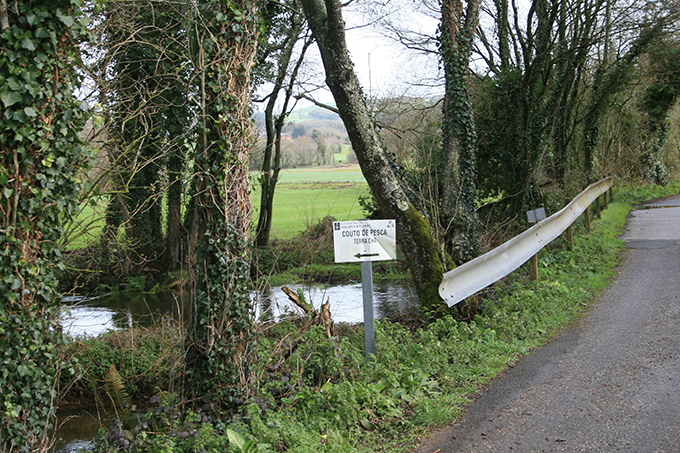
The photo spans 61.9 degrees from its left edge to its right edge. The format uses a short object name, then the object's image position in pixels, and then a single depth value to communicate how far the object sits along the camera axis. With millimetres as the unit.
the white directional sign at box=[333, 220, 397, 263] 5797
